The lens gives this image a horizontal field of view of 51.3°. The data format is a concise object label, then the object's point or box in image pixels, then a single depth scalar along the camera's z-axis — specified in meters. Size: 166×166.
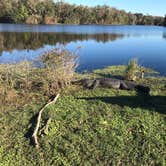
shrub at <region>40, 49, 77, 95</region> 6.41
